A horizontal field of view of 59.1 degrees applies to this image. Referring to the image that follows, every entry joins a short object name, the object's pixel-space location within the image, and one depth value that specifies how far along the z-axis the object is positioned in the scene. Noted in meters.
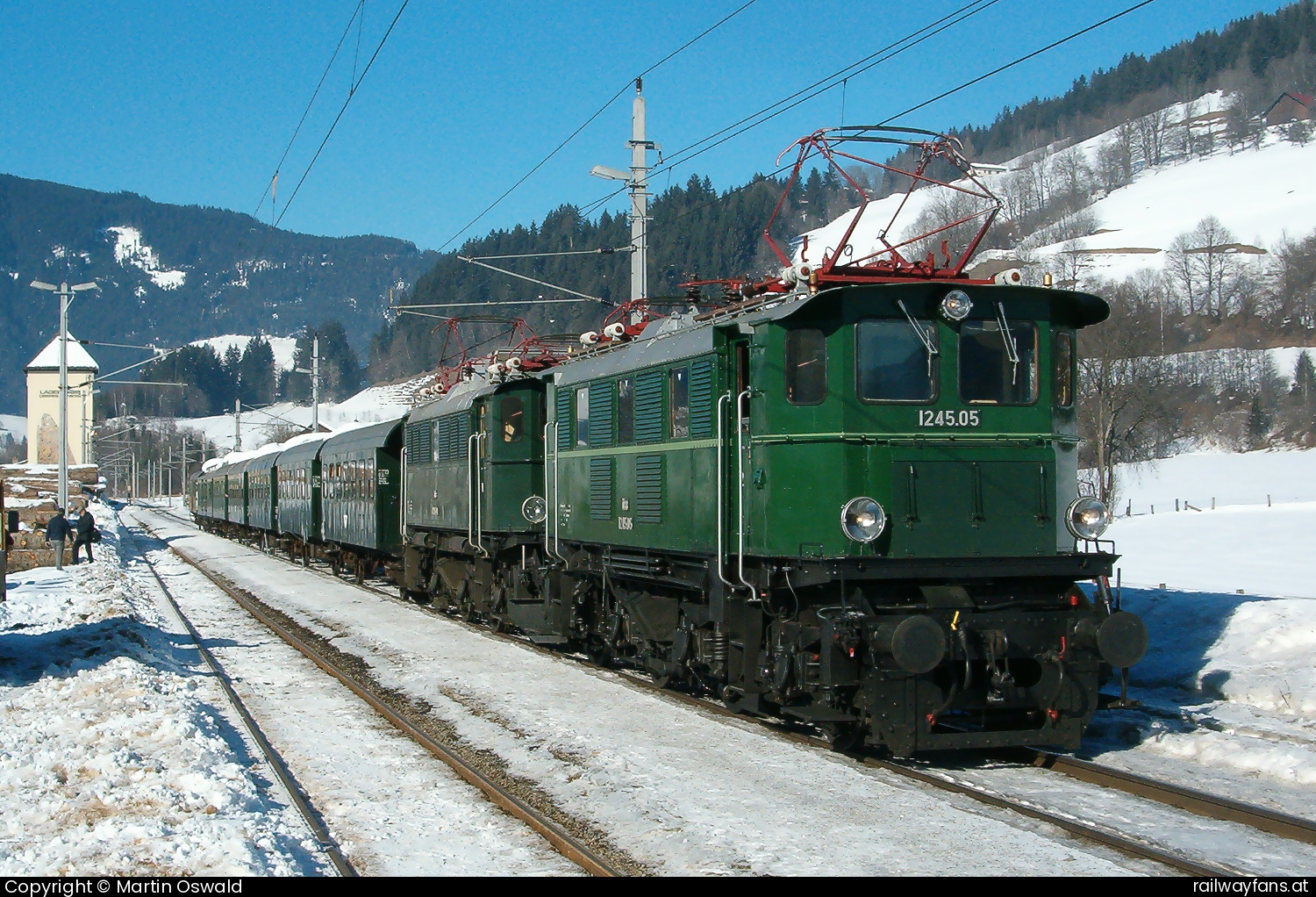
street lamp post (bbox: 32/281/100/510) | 36.53
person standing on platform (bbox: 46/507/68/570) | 29.02
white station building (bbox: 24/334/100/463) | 96.75
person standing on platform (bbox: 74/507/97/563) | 31.12
